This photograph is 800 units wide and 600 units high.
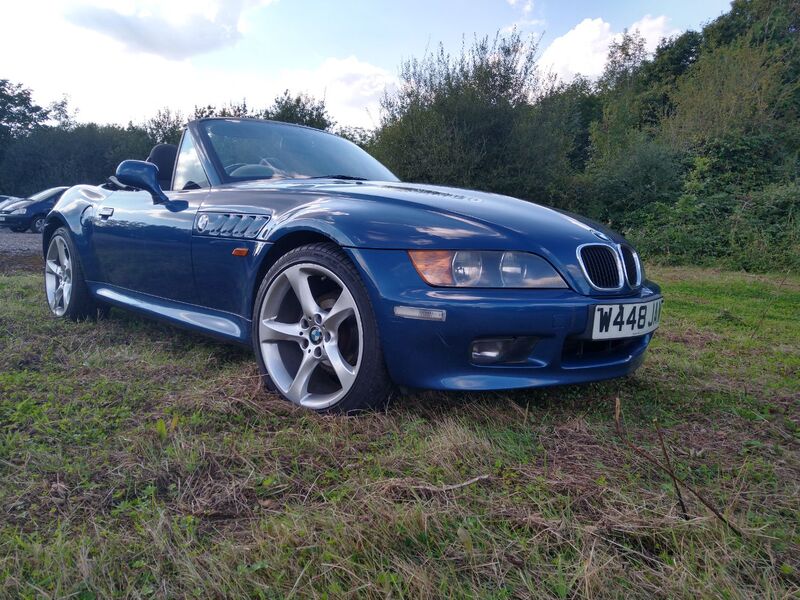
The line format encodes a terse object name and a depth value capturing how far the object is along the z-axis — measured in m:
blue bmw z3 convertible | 2.14
